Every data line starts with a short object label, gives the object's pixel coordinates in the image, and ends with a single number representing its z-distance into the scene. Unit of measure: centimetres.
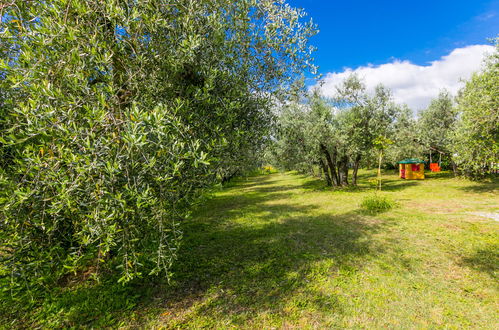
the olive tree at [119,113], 376
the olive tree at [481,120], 1476
